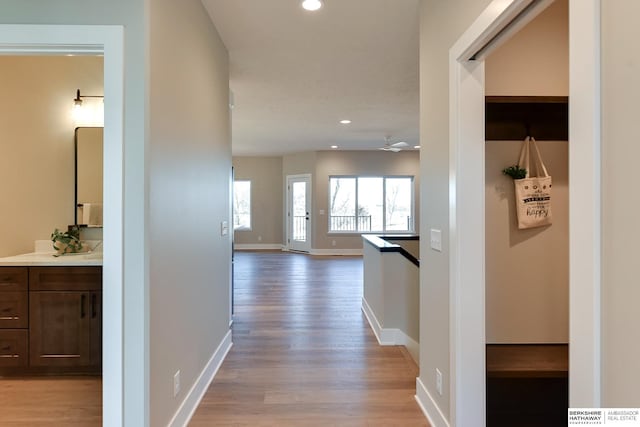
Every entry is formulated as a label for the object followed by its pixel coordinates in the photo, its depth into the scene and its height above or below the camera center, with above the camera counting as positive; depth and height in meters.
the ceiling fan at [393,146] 6.54 +1.31
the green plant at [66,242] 2.99 -0.26
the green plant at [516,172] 2.04 +0.24
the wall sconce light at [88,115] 3.26 +0.94
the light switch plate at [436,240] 1.98 -0.16
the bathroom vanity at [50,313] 2.65 -0.77
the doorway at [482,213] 0.88 +0.00
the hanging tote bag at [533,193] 2.03 +0.12
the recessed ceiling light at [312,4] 2.35 +1.44
